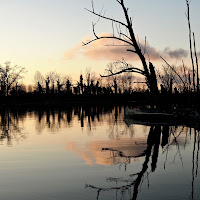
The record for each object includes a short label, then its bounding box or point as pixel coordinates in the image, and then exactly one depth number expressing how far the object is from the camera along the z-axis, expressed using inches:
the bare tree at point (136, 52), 987.3
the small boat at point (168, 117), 830.1
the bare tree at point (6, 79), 3986.2
